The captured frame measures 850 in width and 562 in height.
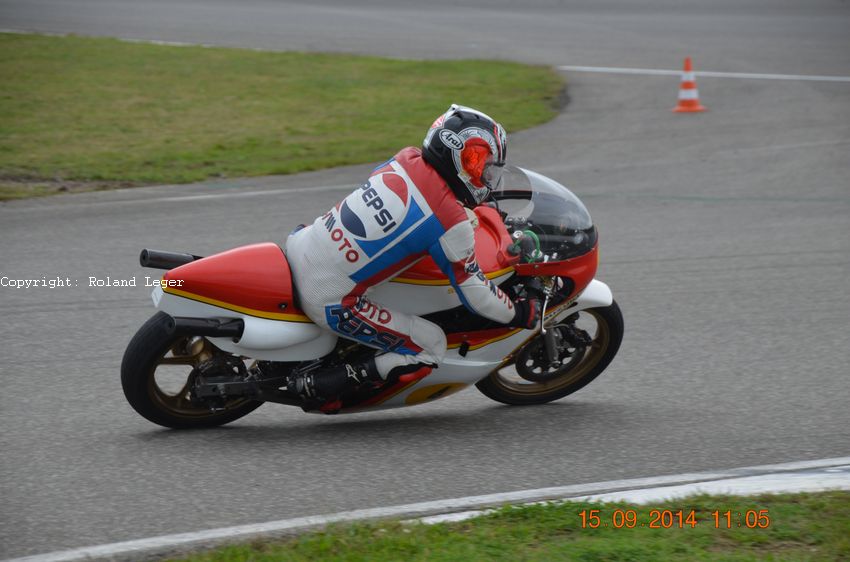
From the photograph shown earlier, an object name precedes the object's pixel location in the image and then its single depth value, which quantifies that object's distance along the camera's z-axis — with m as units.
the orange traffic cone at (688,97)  30.41
